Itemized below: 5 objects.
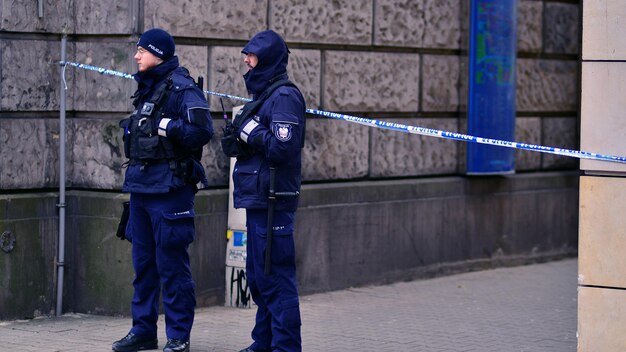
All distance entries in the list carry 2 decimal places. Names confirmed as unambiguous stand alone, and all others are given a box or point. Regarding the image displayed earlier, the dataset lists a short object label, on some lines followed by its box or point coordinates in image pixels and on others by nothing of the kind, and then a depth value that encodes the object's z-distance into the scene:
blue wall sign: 22.53
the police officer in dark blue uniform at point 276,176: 13.54
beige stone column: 13.52
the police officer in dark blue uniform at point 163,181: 14.26
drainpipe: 17.28
